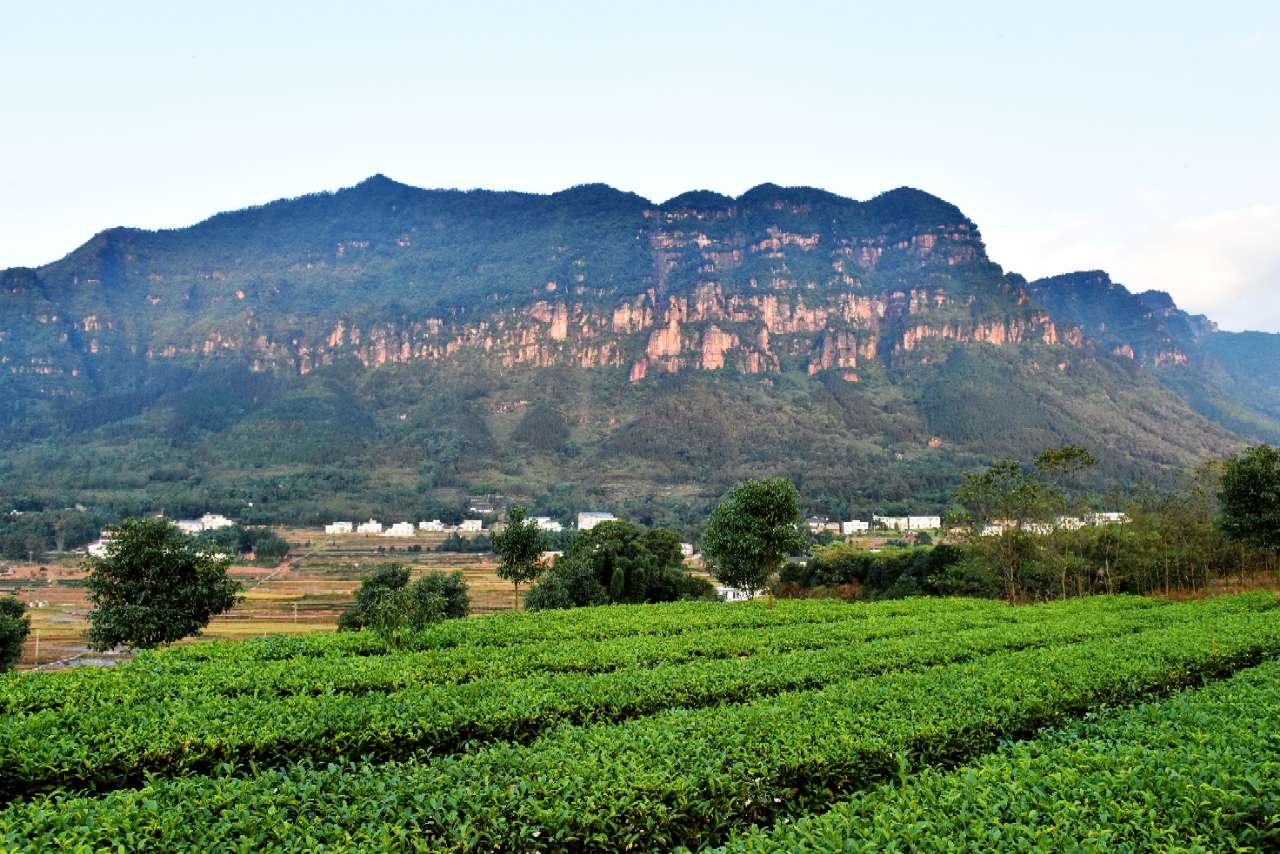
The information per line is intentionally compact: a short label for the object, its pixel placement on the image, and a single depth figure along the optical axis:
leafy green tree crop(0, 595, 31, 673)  34.16
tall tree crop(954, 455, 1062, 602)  40.72
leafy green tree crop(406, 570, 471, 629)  47.50
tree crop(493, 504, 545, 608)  35.09
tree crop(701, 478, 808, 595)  30.72
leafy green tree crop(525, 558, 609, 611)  45.00
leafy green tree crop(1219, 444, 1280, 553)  34.12
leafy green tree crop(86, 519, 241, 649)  25.25
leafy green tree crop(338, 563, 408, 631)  44.25
